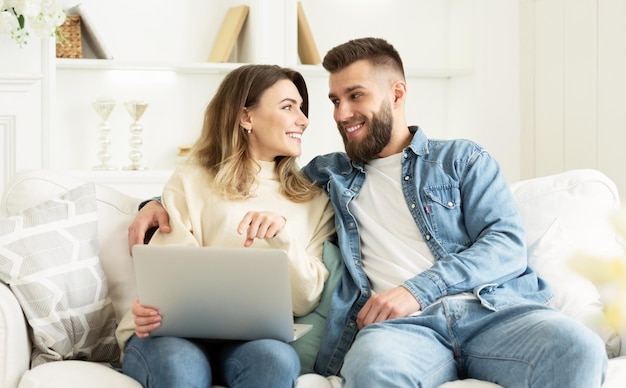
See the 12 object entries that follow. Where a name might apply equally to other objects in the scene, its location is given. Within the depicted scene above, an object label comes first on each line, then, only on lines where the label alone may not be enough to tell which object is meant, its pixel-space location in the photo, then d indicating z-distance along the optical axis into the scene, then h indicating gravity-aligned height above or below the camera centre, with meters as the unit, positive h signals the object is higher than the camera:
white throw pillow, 2.26 -0.26
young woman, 2.00 -0.06
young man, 1.93 -0.20
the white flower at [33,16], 3.49 +0.71
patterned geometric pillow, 2.15 -0.22
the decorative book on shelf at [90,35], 3.81 +0.69
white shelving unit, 4.01 +0.57
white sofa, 2.05 -0.14
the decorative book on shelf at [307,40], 4.07 +0.70
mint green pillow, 2.25 -0.34
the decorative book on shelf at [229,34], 4.00 +0.72
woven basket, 3.83 +0.66
